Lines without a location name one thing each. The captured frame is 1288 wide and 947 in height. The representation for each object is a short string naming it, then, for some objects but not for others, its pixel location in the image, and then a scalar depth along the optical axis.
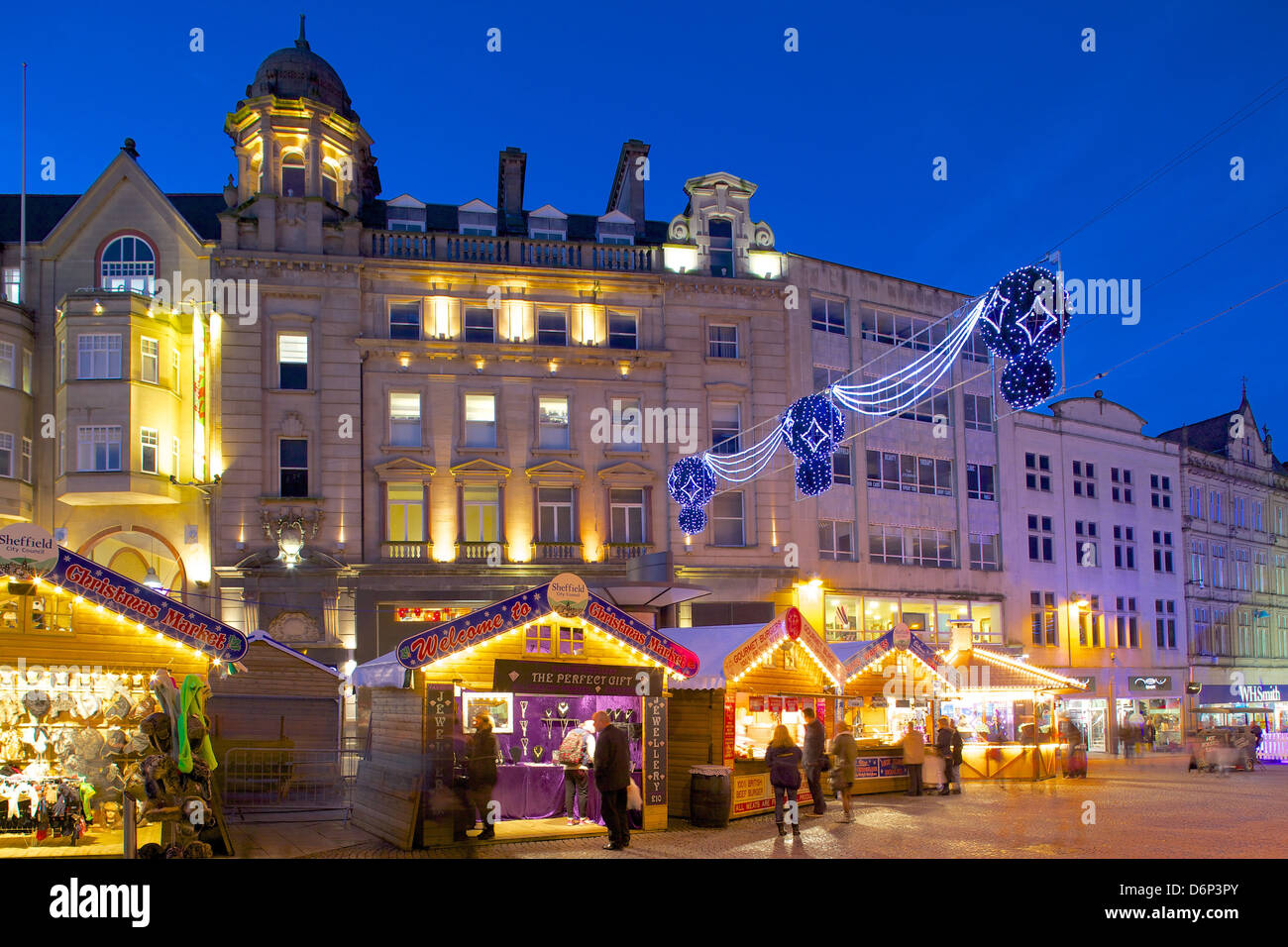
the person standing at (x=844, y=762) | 19.39
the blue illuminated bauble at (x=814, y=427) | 20.38
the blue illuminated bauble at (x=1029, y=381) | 13.75
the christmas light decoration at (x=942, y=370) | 13.80
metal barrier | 19.77
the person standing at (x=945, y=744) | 25.12
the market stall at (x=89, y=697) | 13.30
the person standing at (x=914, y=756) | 24.72
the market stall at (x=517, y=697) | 15.76
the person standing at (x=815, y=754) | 20.53
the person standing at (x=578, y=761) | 17.45
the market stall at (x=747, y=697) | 19.62
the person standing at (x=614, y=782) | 15.41
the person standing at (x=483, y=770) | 15.90
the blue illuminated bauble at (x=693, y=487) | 29.19
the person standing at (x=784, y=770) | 17.39
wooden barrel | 18.41
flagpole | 34.56
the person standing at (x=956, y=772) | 25.17
